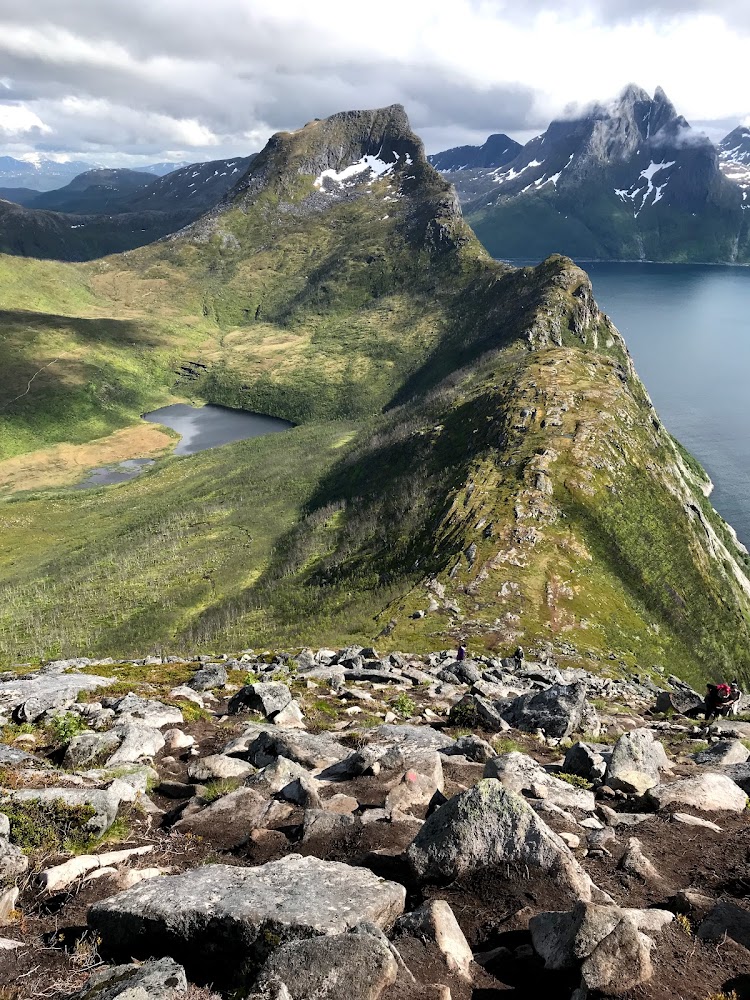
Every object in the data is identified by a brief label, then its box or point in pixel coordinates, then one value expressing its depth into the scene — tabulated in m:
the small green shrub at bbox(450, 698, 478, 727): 34.62
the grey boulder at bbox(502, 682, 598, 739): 33.91
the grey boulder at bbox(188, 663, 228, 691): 42.94
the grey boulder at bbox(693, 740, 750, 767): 27.66
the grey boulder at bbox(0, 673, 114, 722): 31.78
